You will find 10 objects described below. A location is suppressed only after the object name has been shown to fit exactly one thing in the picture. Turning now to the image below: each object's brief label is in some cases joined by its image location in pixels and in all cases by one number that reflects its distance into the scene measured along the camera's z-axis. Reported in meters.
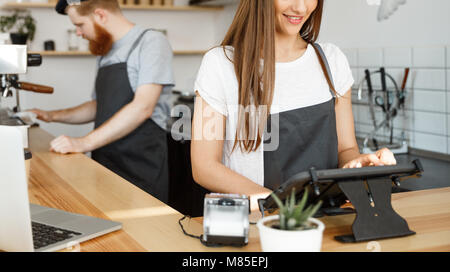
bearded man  2.38
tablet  1.00
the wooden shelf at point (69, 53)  4.02
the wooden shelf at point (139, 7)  3.87
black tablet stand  1.04
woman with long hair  1.46
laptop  0.93
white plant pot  0.85
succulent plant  0.86
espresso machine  1.84
